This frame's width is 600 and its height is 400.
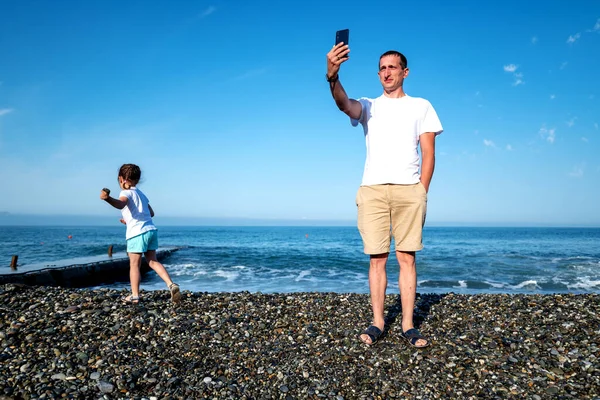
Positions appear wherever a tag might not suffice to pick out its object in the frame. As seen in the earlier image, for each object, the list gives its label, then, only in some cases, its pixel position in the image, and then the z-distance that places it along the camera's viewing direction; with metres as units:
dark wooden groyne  13.33
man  4.23
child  6.12
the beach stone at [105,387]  3.38
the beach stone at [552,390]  3.35
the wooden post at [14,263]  15.32
